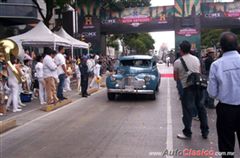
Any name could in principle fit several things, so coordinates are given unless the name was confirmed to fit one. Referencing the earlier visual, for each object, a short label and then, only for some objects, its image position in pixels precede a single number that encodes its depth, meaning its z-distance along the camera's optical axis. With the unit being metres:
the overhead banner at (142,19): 40.81
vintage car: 14.16
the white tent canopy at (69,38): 22.98
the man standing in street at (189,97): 7.80
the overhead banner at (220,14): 40.25
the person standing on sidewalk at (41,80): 14.28
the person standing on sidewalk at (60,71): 13.91
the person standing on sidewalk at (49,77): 12.62
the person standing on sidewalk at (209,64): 12.20
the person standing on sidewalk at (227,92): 4.84
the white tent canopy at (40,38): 18.84
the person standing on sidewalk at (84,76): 16.08
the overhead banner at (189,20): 40.16
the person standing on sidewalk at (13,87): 12.20
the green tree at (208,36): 76.06
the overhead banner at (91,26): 40.94
